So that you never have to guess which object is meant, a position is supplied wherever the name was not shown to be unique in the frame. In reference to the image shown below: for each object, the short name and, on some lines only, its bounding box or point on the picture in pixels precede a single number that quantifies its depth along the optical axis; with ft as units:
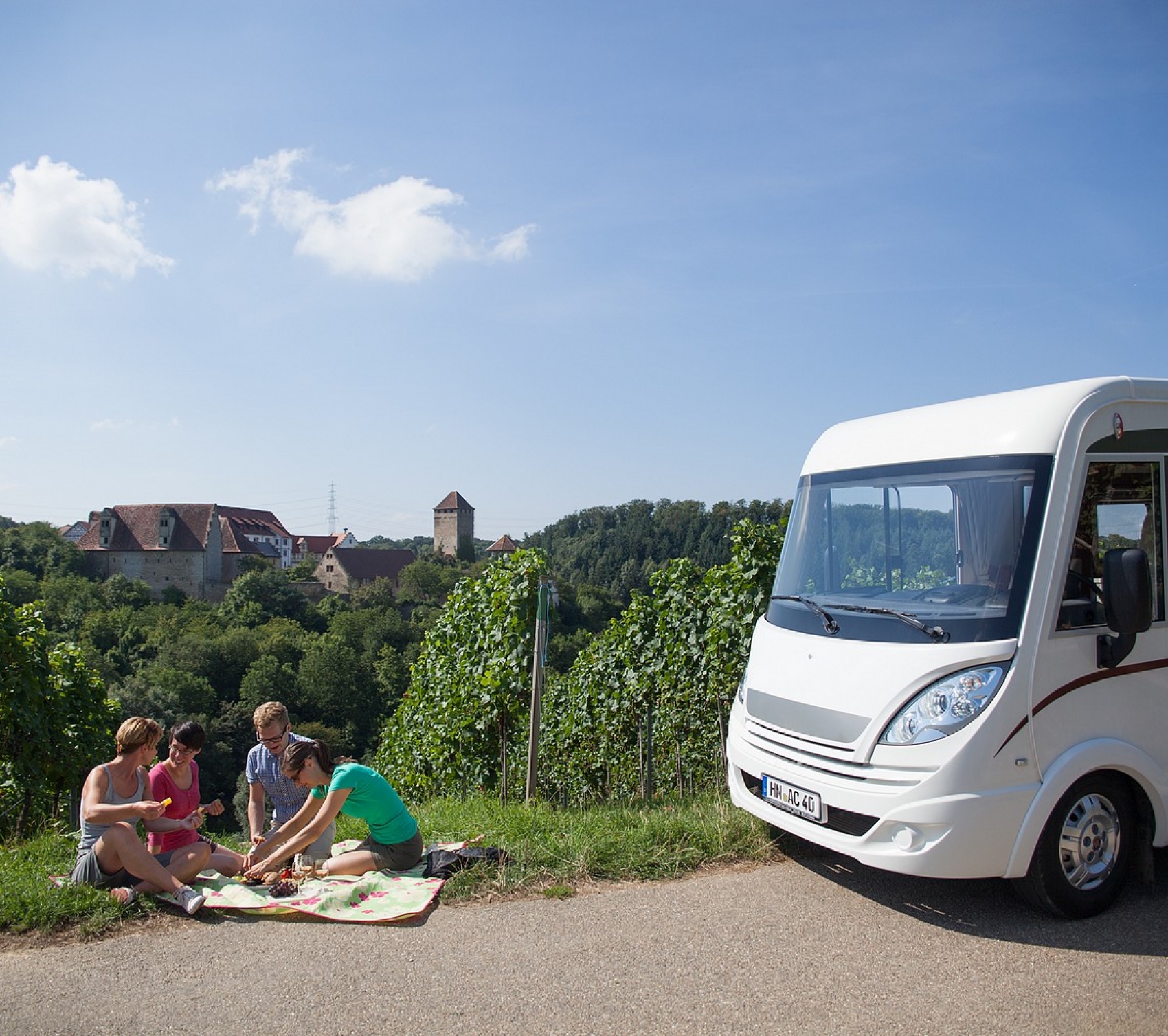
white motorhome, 13.56
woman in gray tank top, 15.02
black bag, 16.35
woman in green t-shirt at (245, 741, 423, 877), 16.78
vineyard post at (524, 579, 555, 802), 23.52
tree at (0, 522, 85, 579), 277.17
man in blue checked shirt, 19.52
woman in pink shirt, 16.61
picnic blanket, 14.70
